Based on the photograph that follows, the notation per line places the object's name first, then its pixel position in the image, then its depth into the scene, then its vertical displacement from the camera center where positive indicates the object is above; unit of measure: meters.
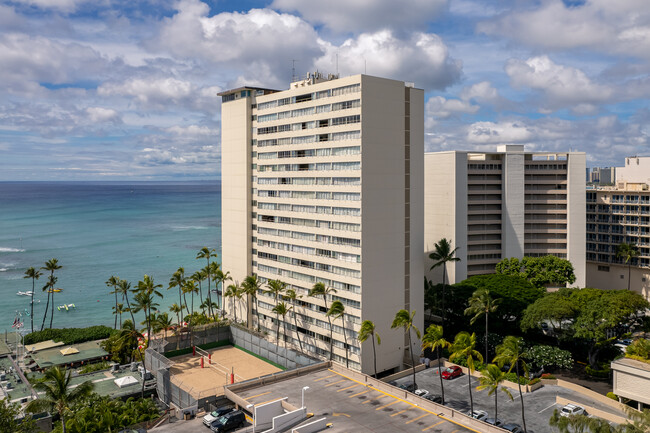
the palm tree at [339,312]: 64.19 -14.23
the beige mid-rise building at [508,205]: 108.19 -0.36
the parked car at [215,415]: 49.61 -21.90
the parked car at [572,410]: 52.16 -22.43
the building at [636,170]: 124.25 +8.64
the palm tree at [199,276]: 85.06 -12.51
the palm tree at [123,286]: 87.91 -14.71
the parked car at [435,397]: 56.82 -23.03
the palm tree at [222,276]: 88.75 -13.04
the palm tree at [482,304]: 63.22 -13.17
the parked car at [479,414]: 50.53 -22.23
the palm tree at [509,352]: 48.19 -14.83
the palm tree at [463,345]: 51.72 -15.51
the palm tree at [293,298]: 73.69 -14.45
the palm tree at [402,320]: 56.95 -13.69
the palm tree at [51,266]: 99.23 -12.20
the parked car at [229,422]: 48.14 -21.80
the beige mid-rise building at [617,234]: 112.88 -7.40
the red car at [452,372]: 64.44 -22.60
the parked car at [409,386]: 59.16 -22.82
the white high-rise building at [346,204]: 65.19 +0.12
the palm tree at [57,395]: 41.91 -16.56
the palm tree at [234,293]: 82.12 -15.02
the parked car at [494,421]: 48.97 -22.19
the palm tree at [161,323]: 73.56 -17.81
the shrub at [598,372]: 66.06 -23.18
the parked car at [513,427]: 49.18 -23.02
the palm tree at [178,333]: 76.68 -20.76
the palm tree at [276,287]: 74.88 -12.91
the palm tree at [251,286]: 80.62 -13.56
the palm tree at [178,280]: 81.06 -12.51
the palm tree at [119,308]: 92.94 -20.00
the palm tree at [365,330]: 58.11 -15.31
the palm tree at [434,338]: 54.23 -15.24
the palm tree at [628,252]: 111.06 -11.38
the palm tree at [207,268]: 87.12 -11.18
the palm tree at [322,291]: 68.69 -12.23
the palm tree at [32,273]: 101.08 -14.10
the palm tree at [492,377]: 46.28 -16.67
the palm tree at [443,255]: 82.20 -8.69
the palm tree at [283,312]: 72.38 -16.36
